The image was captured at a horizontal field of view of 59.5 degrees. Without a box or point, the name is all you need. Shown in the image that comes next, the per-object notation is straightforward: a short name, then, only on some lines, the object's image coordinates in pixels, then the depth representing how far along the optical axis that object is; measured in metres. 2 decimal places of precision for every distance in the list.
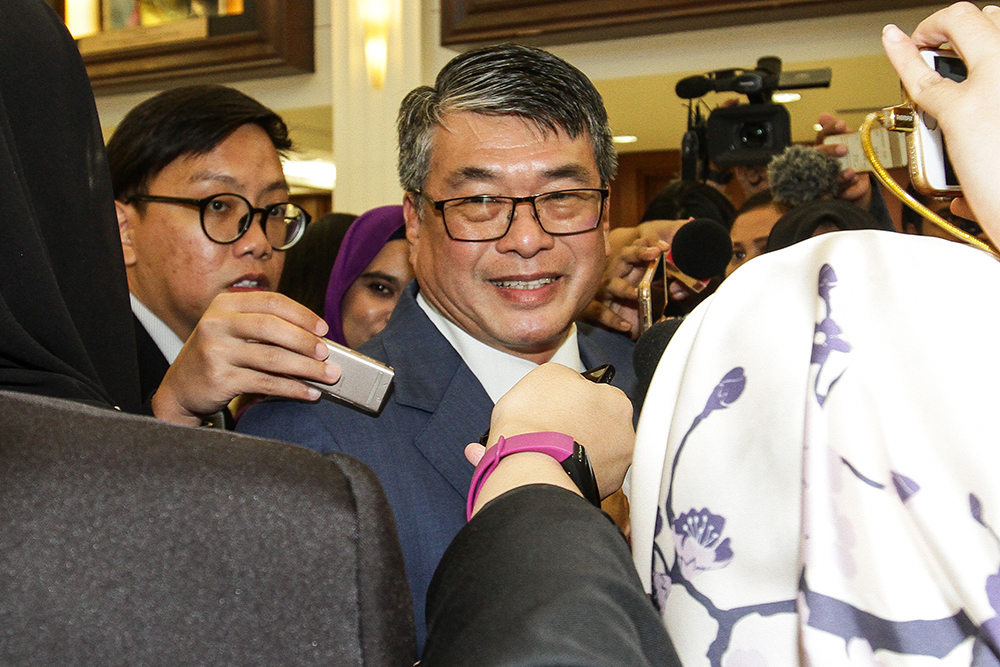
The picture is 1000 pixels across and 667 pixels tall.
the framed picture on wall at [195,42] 3.95
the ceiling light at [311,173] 5.71
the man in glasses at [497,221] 1.35
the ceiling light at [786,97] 4.25
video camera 2.23
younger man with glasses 1.65
